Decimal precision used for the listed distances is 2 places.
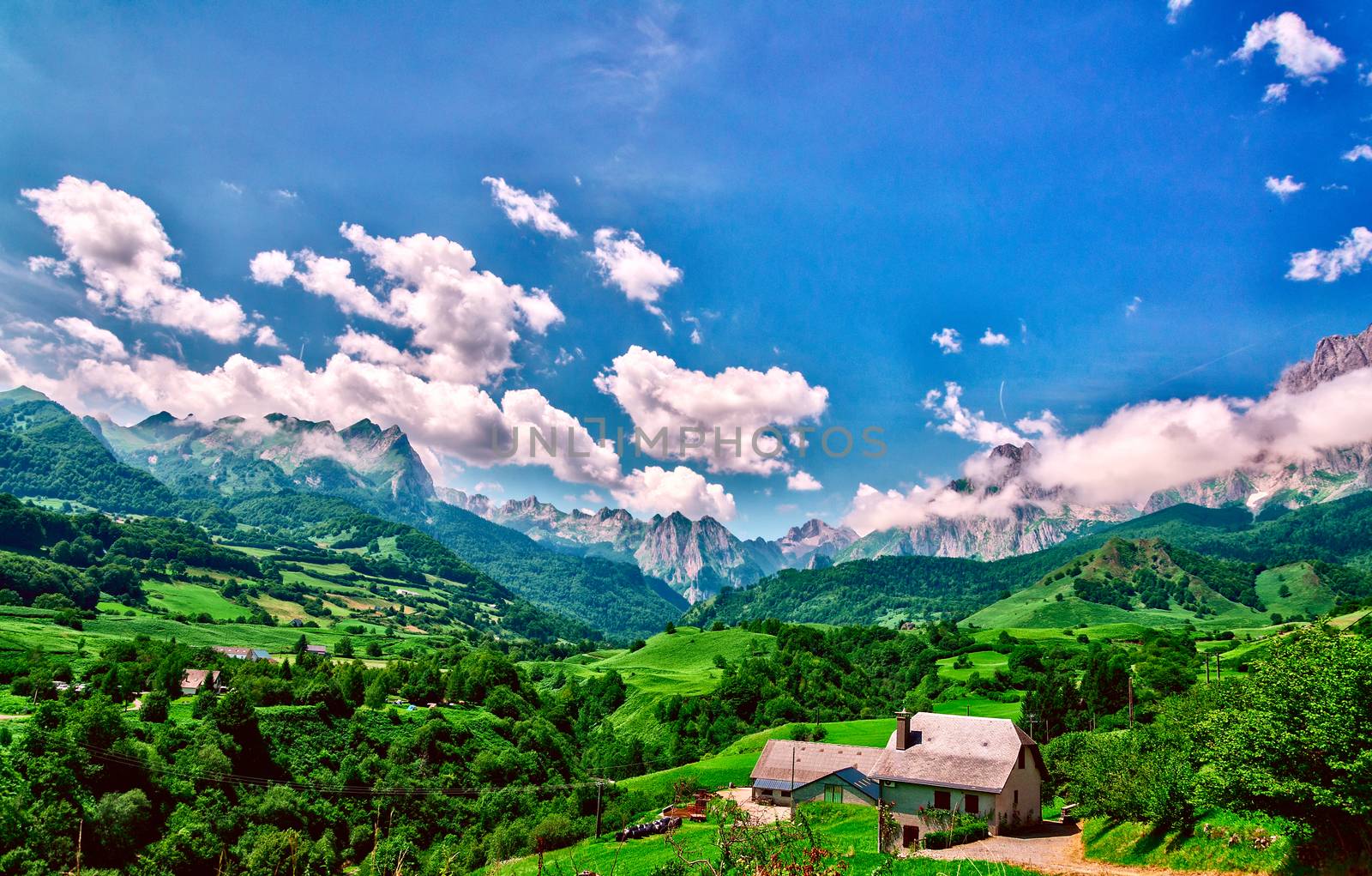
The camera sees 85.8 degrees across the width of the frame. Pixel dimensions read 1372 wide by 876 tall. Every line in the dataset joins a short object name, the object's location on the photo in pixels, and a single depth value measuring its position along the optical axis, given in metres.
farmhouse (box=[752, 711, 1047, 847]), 50.47
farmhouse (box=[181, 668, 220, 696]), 100.57
